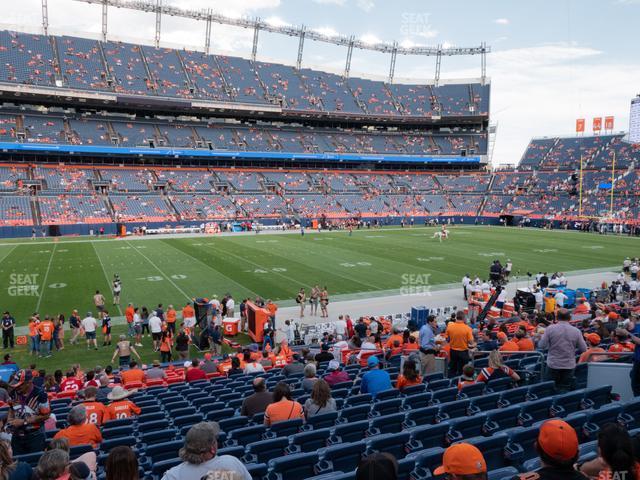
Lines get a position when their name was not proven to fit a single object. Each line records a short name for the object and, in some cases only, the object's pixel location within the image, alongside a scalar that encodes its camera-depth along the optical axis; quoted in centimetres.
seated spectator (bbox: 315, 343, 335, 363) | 1212
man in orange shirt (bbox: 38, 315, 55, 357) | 1611
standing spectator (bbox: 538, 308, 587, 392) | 736
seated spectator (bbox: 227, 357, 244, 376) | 1149
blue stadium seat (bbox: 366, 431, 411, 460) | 517
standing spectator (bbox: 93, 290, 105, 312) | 1980
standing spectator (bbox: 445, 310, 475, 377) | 937
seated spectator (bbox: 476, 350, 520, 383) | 805
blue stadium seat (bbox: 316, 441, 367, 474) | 499
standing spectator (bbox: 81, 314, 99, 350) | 1678
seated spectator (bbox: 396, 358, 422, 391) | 782
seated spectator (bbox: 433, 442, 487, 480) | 315
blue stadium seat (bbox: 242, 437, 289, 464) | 543
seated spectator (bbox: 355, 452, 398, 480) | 287
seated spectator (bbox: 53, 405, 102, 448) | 620
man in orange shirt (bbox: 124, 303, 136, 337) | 1786
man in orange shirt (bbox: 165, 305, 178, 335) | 1747
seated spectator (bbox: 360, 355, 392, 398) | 801
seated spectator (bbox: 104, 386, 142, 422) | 782
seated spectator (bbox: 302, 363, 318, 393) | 821
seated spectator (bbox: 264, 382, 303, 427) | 617
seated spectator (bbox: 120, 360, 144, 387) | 1112
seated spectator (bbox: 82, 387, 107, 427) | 747
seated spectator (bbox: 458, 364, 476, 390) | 771
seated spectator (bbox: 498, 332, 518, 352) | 962
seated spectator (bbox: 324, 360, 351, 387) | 890
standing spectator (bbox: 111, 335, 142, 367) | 1486
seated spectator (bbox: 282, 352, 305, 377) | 1070
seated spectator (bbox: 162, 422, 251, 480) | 349
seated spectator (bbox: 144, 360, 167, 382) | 1206
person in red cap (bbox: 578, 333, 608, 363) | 772
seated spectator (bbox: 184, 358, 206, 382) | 1140
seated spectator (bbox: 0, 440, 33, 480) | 443
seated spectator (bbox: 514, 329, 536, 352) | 980
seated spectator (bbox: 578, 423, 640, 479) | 330
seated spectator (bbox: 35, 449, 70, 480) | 386
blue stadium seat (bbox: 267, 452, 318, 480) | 475
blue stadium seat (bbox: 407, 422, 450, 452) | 543
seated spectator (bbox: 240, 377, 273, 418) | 698
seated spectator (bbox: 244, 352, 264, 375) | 1131
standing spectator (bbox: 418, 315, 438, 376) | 964
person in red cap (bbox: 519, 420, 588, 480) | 315
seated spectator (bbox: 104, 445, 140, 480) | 350
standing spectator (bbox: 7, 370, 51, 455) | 673
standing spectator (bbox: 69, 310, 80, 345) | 1748
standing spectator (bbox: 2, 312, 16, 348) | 1692
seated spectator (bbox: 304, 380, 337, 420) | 641
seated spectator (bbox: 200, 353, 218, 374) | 1248
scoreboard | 5494
